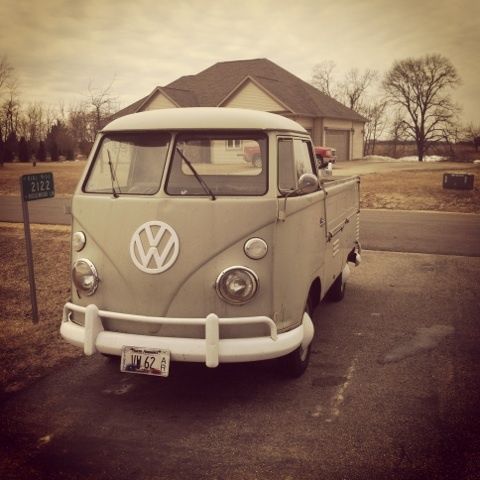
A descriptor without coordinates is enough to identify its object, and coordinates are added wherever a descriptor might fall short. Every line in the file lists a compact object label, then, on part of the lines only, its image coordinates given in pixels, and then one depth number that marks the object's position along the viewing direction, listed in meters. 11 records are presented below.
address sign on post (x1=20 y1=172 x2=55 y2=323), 5.27
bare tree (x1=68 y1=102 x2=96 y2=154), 53.90
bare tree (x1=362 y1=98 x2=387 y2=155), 63.60
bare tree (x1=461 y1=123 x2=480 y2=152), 51.41
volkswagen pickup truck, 3.55
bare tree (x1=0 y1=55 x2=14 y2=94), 38.87
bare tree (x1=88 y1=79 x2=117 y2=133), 35.70
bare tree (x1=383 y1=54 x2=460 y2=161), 51.66
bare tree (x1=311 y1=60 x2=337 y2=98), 64.69
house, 31.92
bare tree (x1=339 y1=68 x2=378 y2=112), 65.19
